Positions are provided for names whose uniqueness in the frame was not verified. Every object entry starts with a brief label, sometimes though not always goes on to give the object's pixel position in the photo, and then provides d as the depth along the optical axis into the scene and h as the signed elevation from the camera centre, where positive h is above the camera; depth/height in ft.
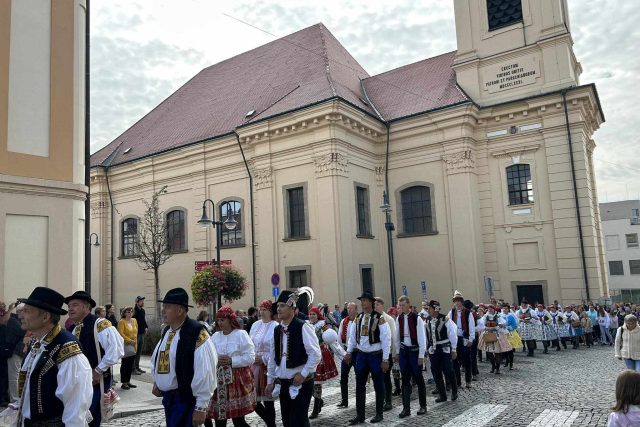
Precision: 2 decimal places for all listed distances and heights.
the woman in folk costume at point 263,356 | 23.79 -3.59
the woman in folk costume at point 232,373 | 20.61 -3.74
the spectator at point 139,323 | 43.90 -3.12
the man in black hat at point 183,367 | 14.94 -2.43
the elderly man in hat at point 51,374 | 12.12 -1.94
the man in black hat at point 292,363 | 19.95 -3.33
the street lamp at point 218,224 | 55.47 +6.49
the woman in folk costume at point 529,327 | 54.75 -6.50
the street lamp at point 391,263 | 65.41 +1.57
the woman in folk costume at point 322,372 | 28.04 -5.20
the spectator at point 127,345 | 38.14 -4.22
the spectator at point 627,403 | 13.00 -3.57
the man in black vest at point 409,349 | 28.76 -4.41
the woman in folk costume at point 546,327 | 56.19 -6.72
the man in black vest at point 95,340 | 19.57 -2.02
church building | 71.97 +15.00
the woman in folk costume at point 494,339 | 42.80 -5.93
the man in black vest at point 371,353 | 26.68 -4.13
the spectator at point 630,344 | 30.19 -4.83
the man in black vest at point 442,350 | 31.96 -4.92
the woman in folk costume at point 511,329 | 47.94 -5.90
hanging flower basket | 59.93 -0.14
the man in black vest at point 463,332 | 36.88 -4.50
